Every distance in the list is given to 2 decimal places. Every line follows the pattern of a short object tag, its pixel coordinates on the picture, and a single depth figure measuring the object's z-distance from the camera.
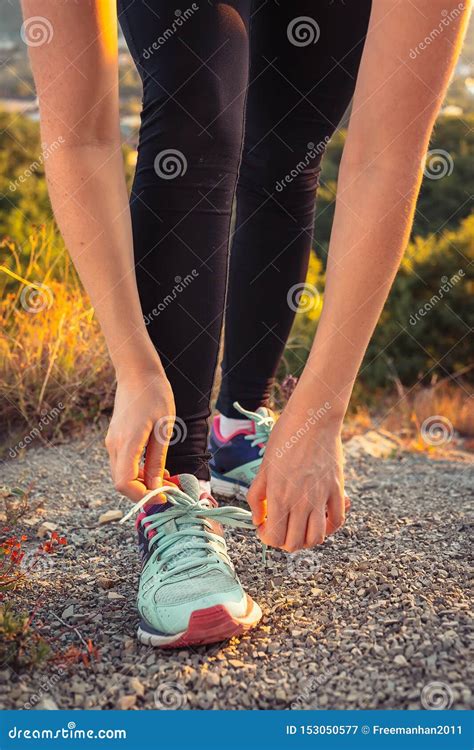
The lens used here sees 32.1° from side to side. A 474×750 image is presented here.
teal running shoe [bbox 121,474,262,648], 1.37
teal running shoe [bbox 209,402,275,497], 2.11
